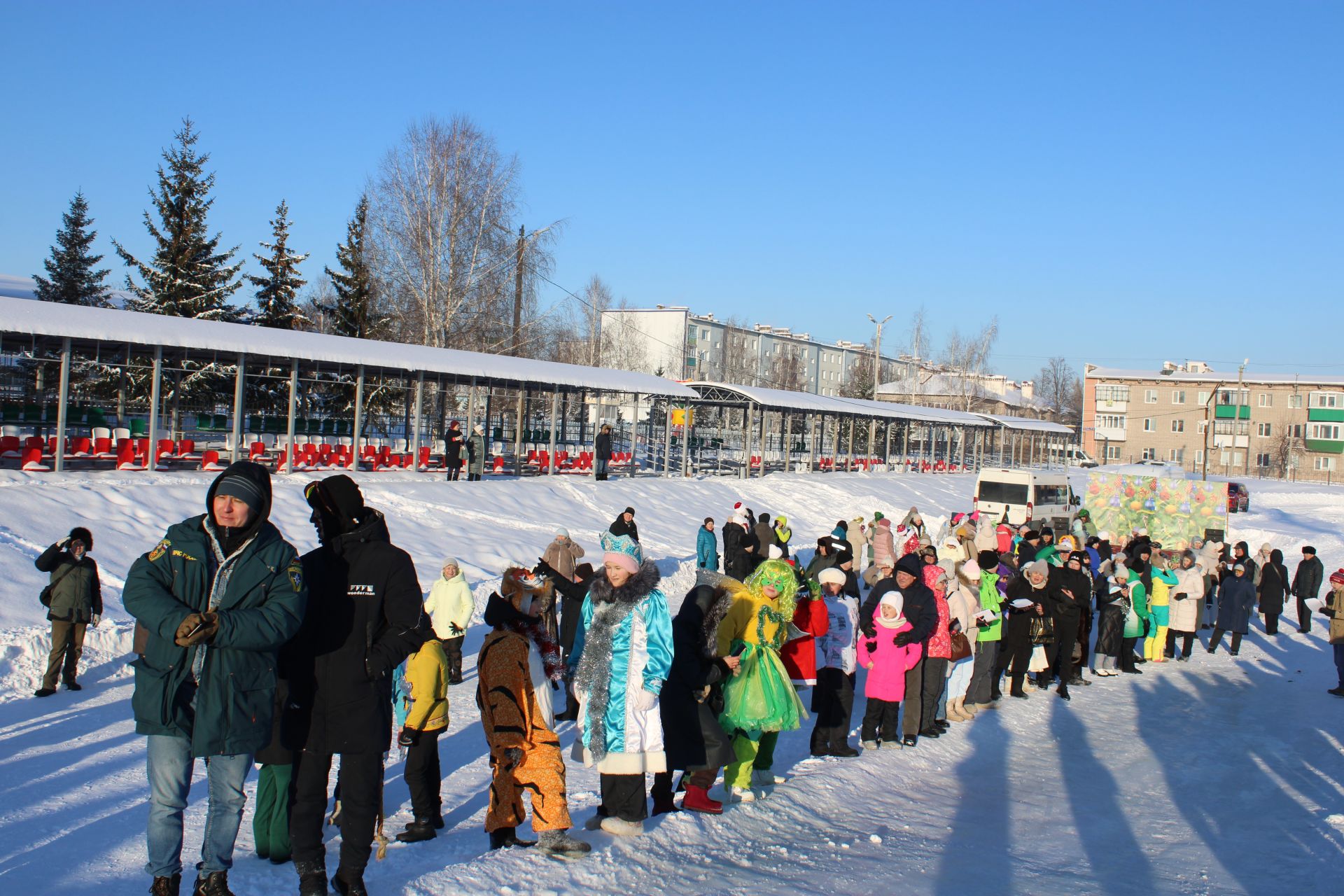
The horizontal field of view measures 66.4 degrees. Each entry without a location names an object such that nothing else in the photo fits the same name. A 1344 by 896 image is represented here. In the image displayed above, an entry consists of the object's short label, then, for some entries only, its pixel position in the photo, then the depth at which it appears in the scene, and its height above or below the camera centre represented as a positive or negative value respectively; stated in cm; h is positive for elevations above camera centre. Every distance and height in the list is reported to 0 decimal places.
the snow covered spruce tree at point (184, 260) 3259 +487
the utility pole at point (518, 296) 3359 +427
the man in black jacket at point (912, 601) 812 -126
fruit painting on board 2239 -114
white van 2547 -123
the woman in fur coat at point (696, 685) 575 -141
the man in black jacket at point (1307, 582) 1731 -202
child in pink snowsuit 807 -181
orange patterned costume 510 -153
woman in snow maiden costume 529 -124
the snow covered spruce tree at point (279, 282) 3566 +463
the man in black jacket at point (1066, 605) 1133 -171
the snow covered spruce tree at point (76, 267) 3791 +519
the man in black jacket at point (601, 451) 2538 -54
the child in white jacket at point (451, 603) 897 -157
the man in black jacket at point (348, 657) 414 -96
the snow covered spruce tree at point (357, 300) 3738 +439
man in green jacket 376 -85
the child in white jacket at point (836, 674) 784 -178
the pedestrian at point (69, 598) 848 -160
